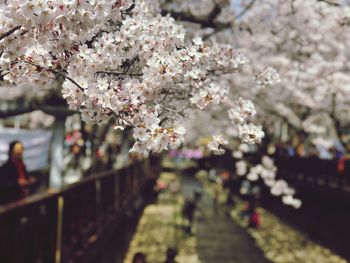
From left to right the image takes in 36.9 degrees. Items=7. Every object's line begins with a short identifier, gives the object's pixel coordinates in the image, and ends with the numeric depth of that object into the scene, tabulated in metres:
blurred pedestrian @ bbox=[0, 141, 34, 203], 7.37
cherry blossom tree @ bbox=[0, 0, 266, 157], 3.26
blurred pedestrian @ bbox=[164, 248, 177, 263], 9.68
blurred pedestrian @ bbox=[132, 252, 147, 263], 8.20
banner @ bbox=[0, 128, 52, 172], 14.22
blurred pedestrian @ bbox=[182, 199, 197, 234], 18.99
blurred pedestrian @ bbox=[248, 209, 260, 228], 20.67
